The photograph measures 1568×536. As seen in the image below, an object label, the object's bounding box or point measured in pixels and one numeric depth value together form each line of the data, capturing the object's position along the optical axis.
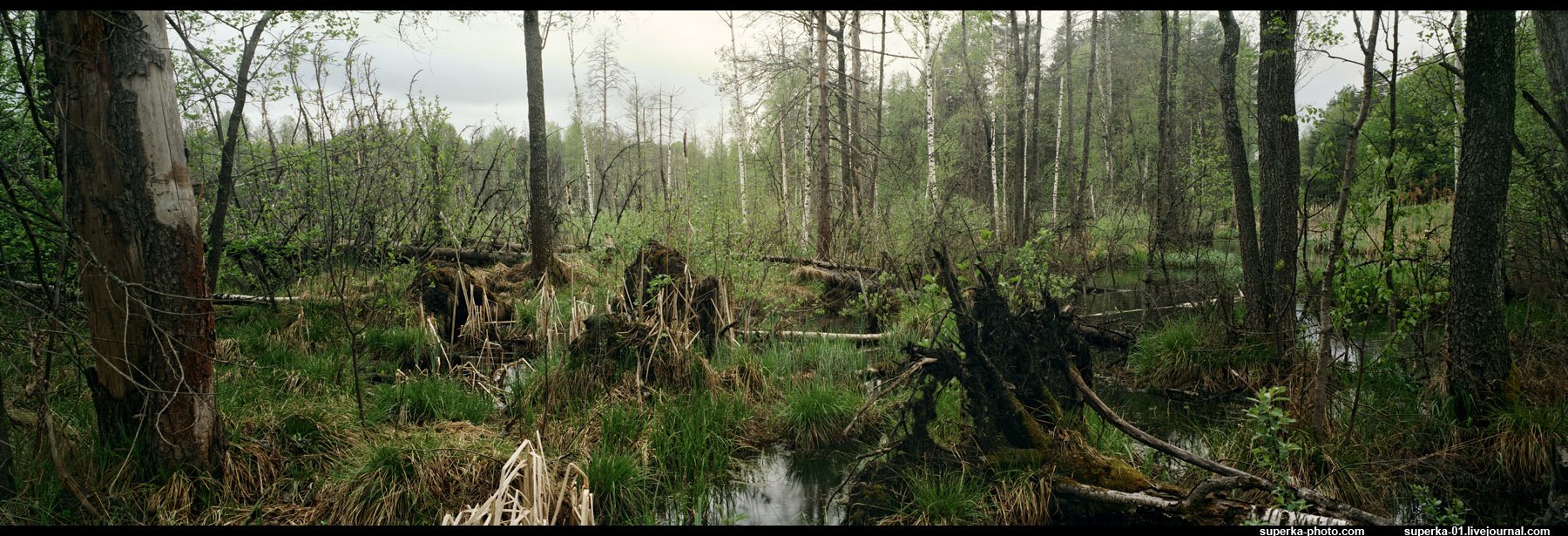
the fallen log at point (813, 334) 7.94
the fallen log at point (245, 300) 7.32
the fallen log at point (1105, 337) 8.69
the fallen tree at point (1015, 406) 4.26
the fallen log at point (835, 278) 11.27
